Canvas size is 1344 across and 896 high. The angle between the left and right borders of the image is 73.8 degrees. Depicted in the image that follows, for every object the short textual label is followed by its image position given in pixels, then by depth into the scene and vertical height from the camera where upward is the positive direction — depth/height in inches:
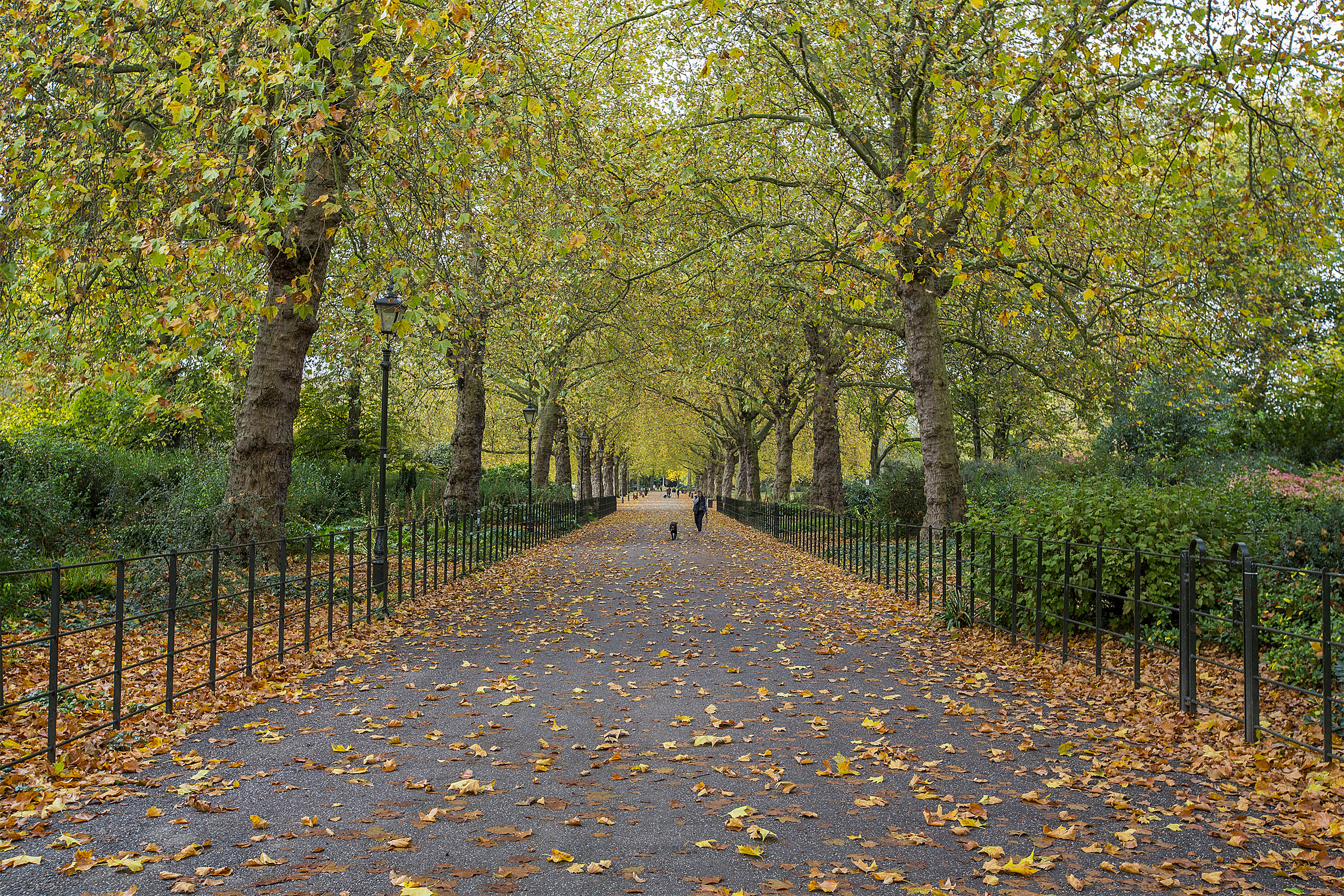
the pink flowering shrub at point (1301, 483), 367.9 -6.0
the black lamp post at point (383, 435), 425.4 +17.4
